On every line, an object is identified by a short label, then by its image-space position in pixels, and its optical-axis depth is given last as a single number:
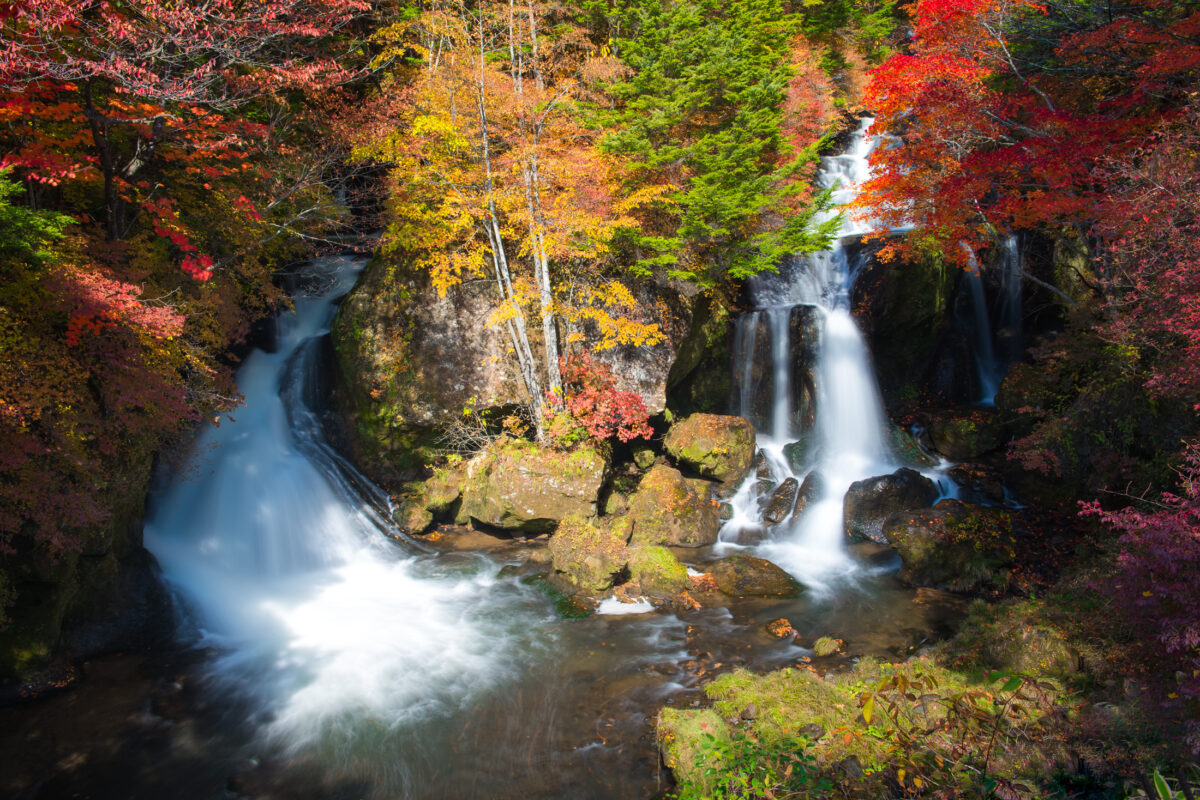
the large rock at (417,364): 11.91
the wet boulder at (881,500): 10.75
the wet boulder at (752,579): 9.29
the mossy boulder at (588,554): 9.45
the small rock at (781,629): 8.02
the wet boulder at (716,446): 12.28
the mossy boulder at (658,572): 9.19
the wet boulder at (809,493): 11.69
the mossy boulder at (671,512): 10.99
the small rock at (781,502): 11.72
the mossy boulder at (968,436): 12.34
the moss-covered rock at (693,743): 4.81
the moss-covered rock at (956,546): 8.86
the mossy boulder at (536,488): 11.05
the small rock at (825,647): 7.46
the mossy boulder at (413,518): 11.49
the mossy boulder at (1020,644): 5.71
